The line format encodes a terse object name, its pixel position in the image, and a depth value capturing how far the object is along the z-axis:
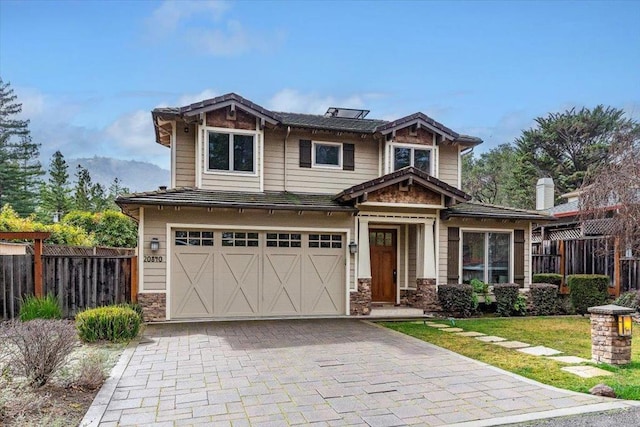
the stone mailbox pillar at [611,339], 6.68
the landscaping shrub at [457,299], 12.22
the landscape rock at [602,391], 5.30
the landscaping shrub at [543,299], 13.07
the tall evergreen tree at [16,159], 35.97
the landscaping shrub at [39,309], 9.34
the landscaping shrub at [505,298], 12.64
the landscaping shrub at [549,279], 14.81
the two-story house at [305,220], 11.07
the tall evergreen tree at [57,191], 34.06
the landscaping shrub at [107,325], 8.00
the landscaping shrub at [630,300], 11.90
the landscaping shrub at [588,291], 13.14
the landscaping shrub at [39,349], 5.27
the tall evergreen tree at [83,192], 35.25
